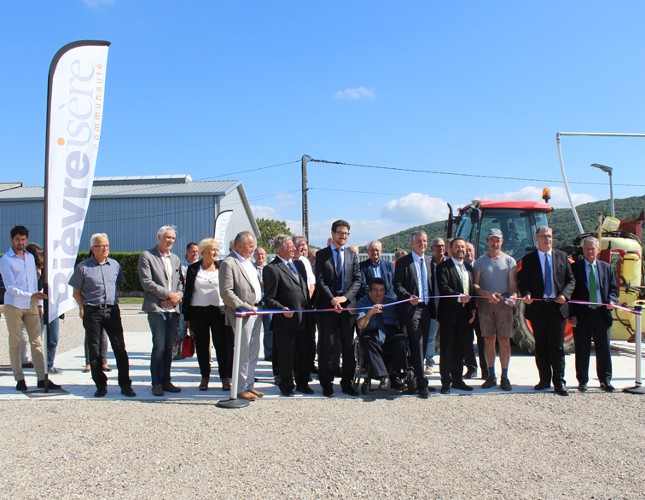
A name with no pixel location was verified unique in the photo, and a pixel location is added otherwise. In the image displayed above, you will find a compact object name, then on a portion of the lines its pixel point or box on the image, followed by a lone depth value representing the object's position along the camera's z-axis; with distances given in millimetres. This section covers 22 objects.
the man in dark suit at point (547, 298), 6117
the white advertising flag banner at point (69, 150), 6172
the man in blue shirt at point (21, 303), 6219
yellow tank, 8555
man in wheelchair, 5926
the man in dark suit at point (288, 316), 6012
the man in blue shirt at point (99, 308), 5926
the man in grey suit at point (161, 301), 5949
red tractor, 9234
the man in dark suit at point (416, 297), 5977
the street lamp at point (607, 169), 18309
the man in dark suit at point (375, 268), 6547
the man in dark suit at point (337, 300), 6027
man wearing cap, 6340
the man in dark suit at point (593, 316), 6184
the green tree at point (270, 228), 56556
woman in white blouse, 6207
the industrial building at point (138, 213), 31219
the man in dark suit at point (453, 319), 6141
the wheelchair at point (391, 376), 5984
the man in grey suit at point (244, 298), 5732
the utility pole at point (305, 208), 25578
